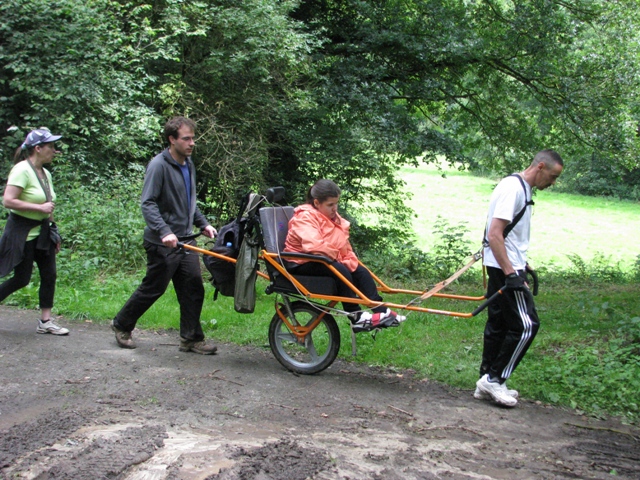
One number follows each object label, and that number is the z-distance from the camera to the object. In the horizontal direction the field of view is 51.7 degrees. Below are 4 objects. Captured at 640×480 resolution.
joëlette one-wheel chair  5.43
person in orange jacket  5.41
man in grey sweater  5.82
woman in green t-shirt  6.20
